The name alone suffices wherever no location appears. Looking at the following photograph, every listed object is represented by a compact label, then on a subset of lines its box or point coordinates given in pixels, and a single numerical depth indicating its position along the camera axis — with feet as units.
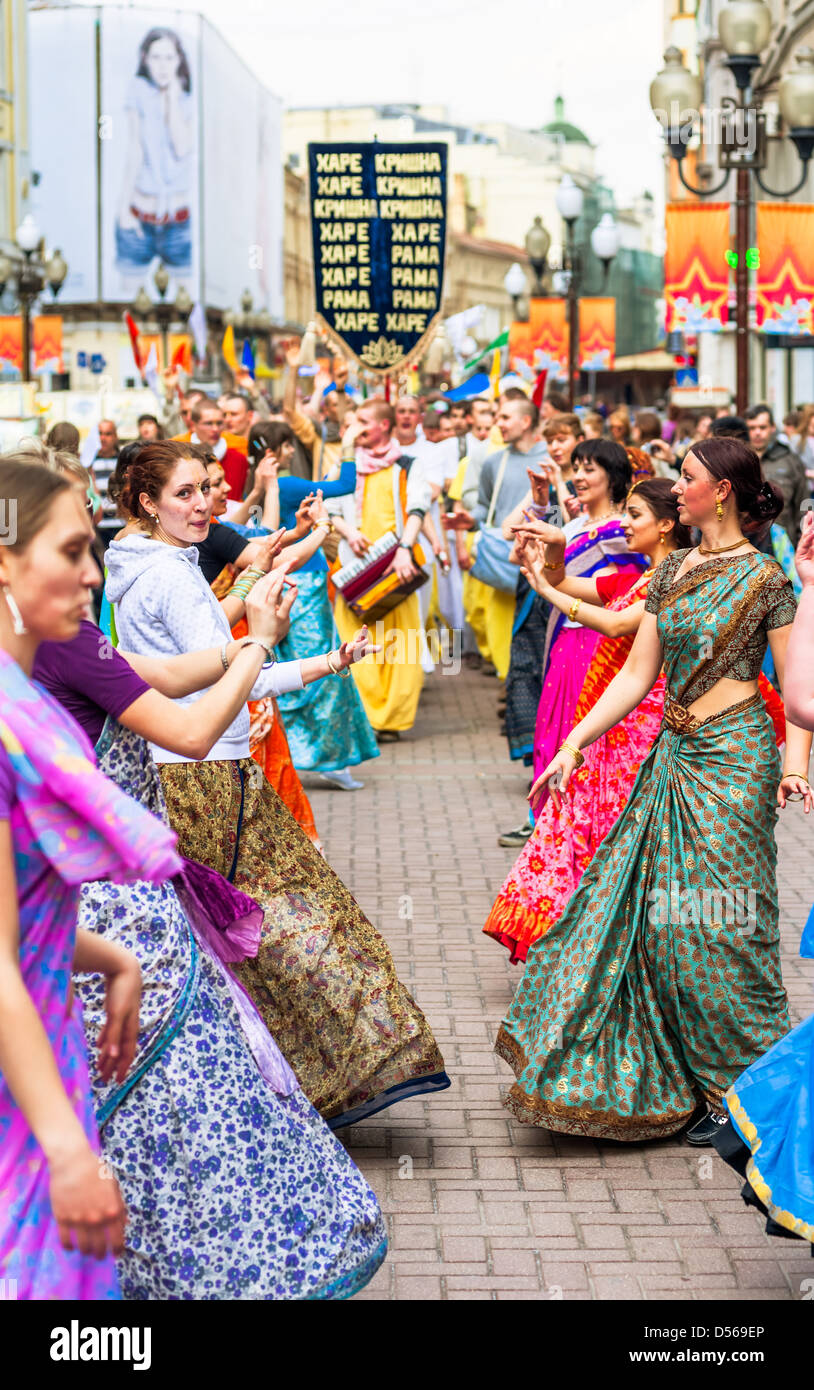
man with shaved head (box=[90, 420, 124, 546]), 46.03
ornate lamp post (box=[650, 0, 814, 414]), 38.73
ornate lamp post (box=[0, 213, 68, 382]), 74.95
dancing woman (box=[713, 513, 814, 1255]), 11.29
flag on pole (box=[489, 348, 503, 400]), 56.56
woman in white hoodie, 13.76
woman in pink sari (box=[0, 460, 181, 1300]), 7.18
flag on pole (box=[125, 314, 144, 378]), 65.00
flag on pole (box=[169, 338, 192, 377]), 60.21
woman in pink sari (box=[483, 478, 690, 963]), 18.45
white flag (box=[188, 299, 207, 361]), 72.23
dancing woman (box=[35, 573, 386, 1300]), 9.87
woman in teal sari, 15.25
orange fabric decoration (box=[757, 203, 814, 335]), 47.57
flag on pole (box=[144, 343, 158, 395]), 68.23
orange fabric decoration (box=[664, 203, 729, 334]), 48.39
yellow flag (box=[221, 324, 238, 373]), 47.73
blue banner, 48.24
